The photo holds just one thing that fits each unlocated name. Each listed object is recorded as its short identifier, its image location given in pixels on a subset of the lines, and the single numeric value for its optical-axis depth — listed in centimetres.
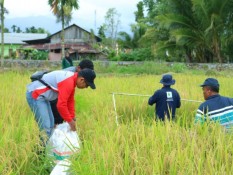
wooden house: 2685
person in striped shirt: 352
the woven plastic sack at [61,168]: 278
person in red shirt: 336
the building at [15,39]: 3461
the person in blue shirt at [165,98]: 458
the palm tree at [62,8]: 1927
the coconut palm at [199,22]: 1509
